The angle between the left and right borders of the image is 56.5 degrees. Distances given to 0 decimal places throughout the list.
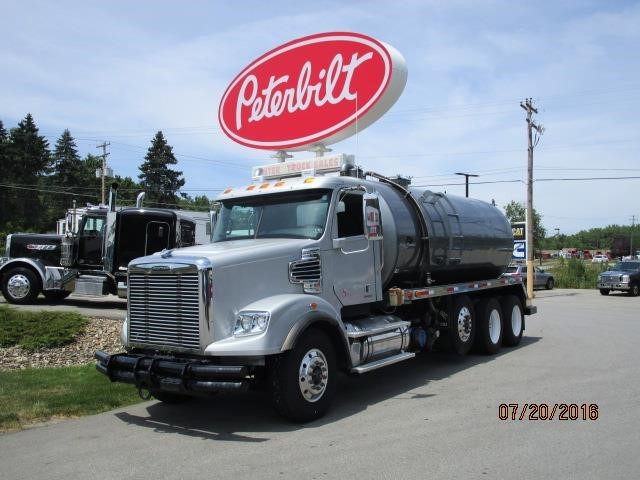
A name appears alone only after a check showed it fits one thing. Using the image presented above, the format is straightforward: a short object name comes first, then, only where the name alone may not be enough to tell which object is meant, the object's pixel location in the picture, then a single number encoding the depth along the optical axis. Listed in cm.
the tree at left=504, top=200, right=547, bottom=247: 8605
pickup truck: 3020
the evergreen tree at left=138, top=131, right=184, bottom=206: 7612
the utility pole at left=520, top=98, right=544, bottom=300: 2807
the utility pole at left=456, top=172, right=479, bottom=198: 4539
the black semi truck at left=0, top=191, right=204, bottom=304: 1647
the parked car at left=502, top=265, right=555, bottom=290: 3644
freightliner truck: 604
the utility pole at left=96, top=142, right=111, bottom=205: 5456
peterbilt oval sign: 987
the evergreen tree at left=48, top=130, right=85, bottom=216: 8083
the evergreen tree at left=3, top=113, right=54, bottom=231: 6519
